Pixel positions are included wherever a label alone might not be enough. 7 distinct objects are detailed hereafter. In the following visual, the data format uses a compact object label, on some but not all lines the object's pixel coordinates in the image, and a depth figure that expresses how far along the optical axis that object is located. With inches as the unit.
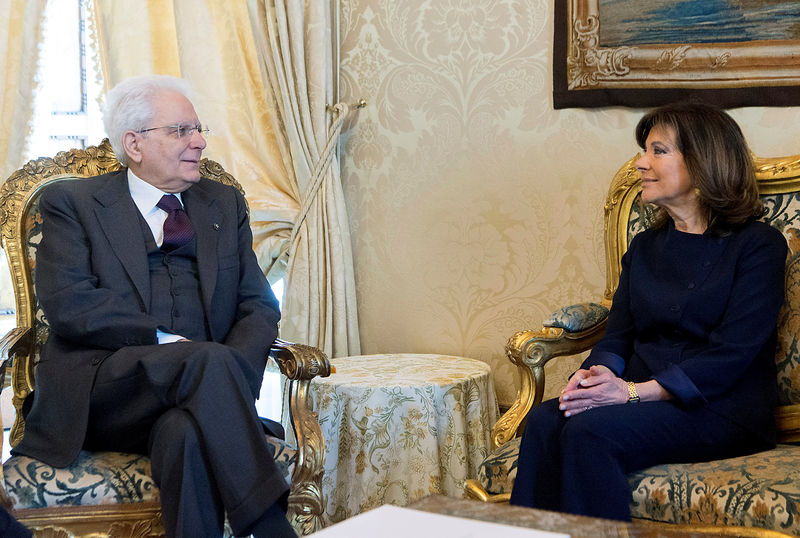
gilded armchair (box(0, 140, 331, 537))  85.4
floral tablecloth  115.6
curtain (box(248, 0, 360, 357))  150.3
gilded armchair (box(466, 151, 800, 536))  73.3
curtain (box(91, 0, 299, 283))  161.3
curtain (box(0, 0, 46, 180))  158.9
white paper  53.9
